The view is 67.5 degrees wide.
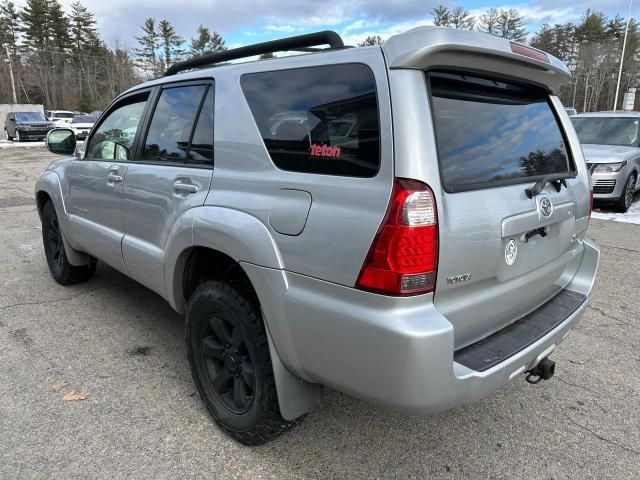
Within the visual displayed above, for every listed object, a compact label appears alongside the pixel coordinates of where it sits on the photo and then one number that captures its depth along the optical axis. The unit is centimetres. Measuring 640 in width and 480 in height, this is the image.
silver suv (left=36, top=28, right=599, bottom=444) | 174
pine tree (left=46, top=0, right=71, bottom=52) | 5753
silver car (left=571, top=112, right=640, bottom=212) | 855
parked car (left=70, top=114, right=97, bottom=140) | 2530
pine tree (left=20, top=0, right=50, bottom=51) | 5644
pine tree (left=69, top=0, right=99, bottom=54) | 6016
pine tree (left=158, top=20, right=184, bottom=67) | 6600
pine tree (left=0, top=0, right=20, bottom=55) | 5425
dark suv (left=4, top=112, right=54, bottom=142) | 2717
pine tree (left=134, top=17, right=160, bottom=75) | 6619
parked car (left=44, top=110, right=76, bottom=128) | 3086
